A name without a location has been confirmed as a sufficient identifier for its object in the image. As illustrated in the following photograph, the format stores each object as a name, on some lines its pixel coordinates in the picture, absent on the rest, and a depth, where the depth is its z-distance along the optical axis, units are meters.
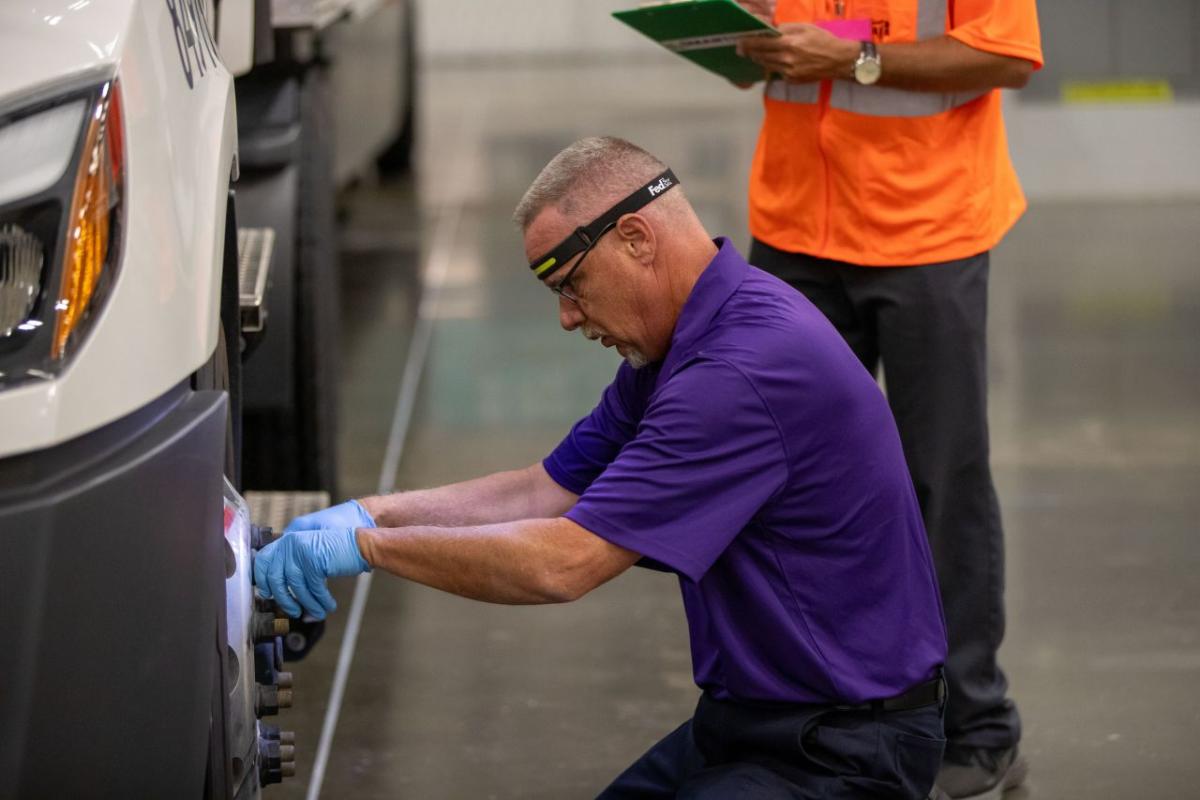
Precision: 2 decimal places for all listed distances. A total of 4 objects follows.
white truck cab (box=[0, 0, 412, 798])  3.21
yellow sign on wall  19.72
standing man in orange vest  5.99
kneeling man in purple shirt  4.22
